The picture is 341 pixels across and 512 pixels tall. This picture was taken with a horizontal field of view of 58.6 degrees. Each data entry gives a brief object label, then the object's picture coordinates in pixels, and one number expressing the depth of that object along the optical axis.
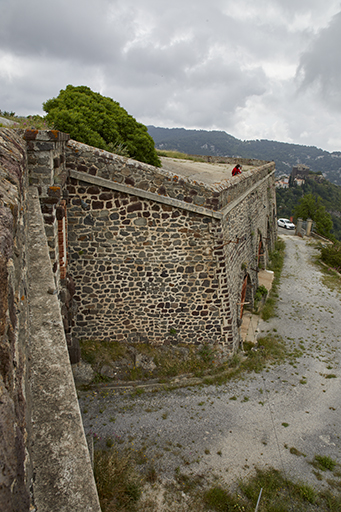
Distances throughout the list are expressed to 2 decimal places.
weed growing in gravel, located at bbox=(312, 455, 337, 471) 6.31
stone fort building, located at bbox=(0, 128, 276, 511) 1.34
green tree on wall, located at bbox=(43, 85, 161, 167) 10.09
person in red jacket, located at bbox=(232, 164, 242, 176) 12.47
